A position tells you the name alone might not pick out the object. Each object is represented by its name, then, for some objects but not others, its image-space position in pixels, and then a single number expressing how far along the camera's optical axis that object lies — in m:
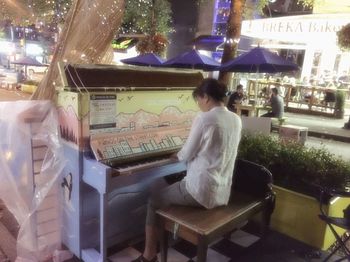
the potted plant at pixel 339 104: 10.51
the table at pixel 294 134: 3.58
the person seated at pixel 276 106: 7.80
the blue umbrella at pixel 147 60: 7.05
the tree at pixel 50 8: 6.45
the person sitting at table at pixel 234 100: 8.20
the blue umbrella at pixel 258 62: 5.60
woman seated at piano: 2.15
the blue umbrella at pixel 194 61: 7.08
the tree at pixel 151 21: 7.69
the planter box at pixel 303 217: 2.89
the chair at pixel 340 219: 2.28
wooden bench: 2.08
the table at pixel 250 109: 8.39
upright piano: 2.37
